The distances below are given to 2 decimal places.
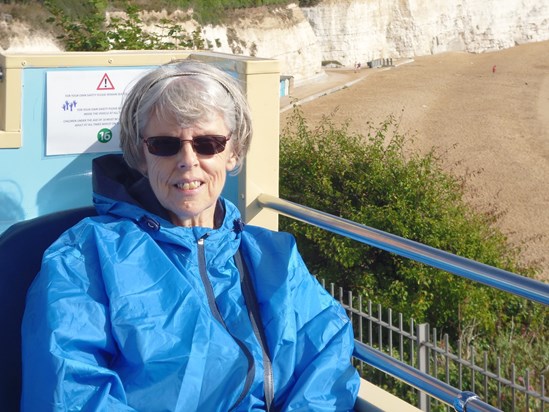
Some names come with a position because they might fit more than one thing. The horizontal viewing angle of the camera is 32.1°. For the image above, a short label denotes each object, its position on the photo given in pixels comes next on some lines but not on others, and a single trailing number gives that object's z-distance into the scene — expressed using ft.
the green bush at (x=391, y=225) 27.20
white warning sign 10.27
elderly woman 6.12
